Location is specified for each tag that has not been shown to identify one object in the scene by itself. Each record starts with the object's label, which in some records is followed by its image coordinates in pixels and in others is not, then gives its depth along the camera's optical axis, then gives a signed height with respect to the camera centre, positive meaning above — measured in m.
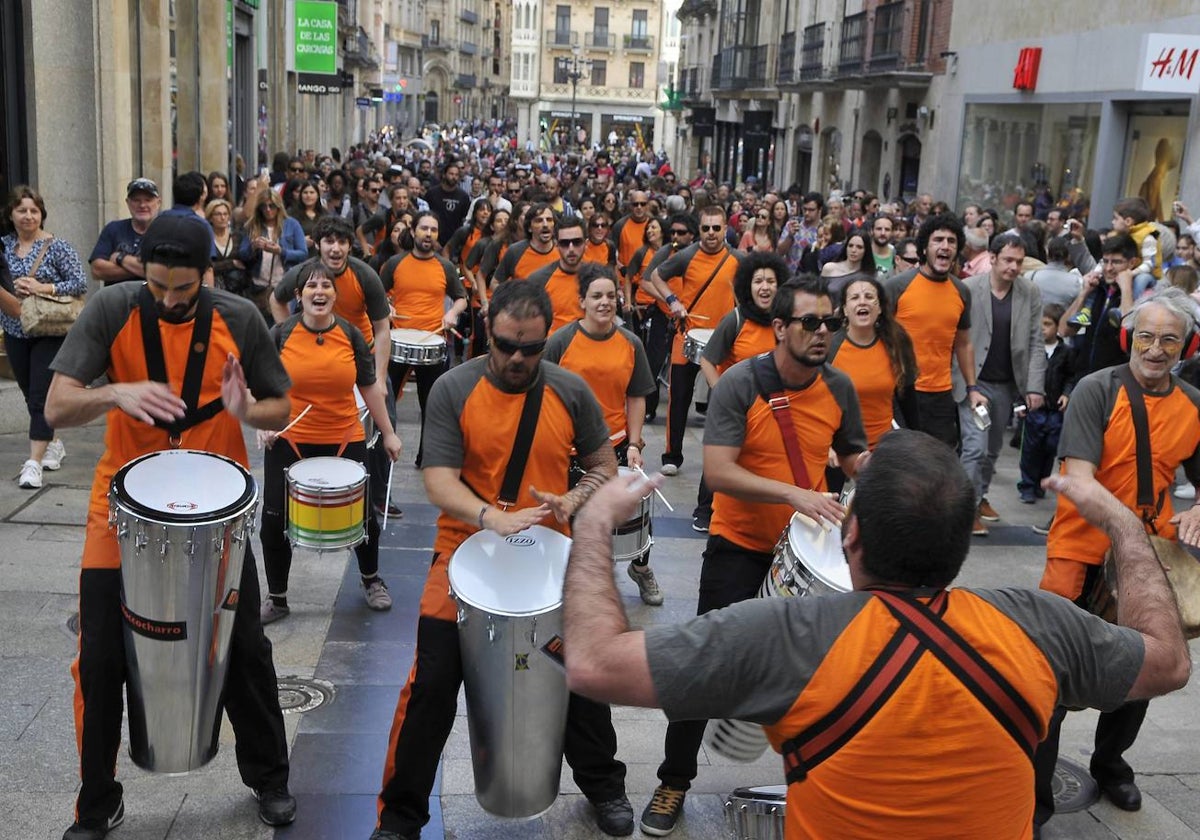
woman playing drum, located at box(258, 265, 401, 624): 6.85 -1.50
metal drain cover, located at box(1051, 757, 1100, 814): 5.25 -2.50
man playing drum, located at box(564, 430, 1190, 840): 2.34 -0.93
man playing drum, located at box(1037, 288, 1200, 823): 5.03 -1.07
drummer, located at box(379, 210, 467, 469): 10.29 -1.31
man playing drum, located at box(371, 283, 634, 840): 4.43 -1.22
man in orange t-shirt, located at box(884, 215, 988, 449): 8.30 -1.11
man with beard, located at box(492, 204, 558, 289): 11.27 -1.11
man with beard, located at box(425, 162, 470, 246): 17.05 -1.16
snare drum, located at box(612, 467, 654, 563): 6.40 -1.94
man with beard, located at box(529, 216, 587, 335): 9.48 -1.09
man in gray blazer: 8.66 -1.26
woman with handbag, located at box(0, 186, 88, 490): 8.58 -1.31
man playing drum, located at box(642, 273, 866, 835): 4.91 -1.18
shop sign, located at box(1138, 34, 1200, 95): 13.54 +0.82
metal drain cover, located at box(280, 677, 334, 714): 5.76 -2.51
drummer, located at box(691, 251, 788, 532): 8.45 -1.07
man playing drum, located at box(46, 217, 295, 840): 4.30 -1.00
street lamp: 101.51 +4.05
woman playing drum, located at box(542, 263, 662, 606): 7.40 -1.28
